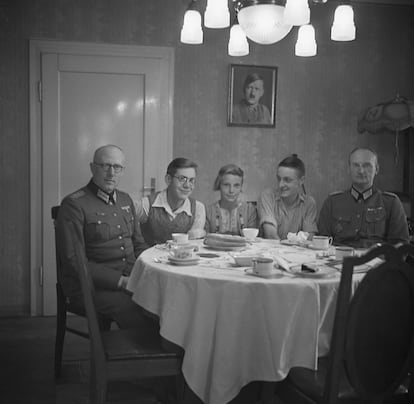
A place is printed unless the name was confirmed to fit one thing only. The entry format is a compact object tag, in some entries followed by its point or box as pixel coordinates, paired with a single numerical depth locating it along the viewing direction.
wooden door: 4.37
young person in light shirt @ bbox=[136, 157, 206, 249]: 3.50
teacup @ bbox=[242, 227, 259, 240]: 3.13
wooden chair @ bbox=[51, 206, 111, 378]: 3.10
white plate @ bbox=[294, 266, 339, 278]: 2.22
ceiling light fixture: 2.30
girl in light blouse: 3.60
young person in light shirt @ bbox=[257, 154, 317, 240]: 3.68
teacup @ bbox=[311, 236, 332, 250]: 2.93
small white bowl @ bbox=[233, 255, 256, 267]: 2.42
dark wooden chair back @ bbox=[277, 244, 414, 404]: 1.73
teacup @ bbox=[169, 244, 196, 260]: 2.48
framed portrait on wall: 4.57
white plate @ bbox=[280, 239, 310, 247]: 3.05
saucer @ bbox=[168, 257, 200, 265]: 2.42
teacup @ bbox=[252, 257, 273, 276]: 2.22
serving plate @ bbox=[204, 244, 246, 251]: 2.86
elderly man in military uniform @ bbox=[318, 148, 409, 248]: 3.57
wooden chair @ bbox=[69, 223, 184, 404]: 2.11
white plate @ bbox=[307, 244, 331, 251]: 2.93
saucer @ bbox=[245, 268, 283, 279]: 2.22
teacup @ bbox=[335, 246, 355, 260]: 2.58
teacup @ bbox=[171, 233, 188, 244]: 2.88
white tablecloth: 2.13
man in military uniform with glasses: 2.83
